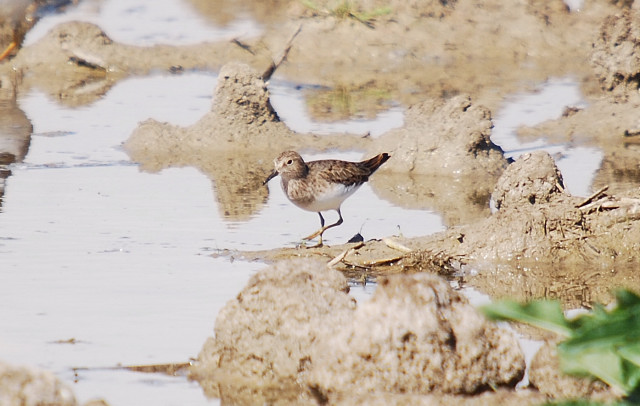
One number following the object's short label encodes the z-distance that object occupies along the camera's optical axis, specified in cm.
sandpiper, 1747
